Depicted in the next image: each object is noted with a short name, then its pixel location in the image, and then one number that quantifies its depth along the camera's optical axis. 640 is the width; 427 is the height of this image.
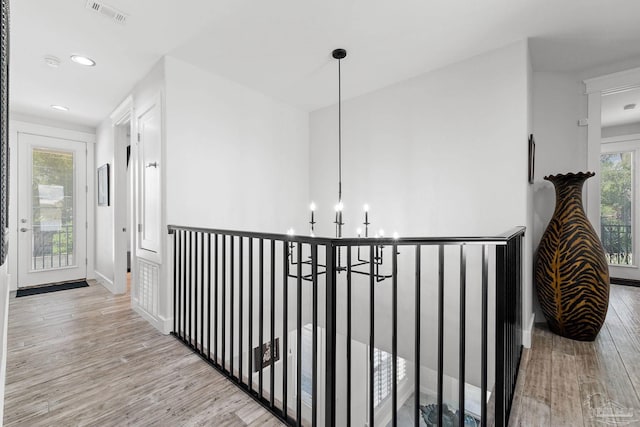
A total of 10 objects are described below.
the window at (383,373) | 3.93
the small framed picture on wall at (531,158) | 2.54
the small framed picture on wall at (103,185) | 4.31
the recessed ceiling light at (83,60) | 2.71
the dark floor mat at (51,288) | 4.01
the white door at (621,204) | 4.46
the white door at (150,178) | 2.82
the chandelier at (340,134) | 2.43
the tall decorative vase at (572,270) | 2.42
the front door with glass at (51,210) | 4.25
